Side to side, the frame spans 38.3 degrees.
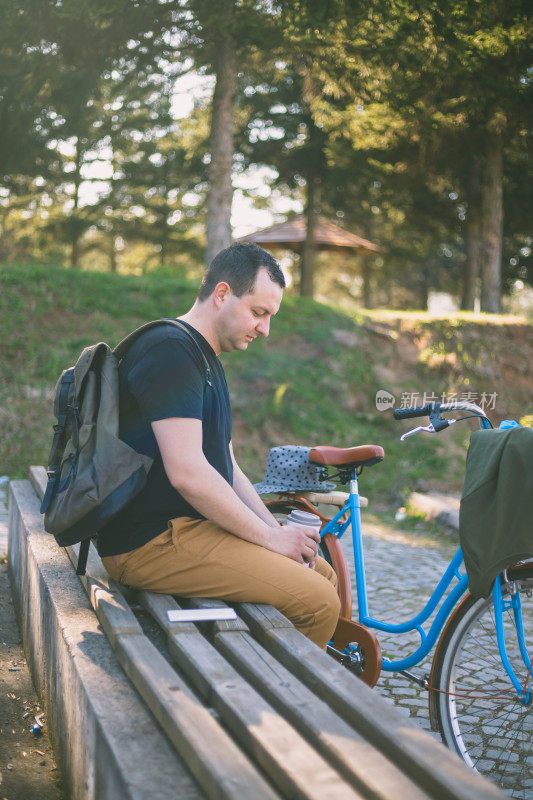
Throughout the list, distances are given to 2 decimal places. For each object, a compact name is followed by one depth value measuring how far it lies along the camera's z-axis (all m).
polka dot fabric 3.89
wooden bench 1.65
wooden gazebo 20.38
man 2.62
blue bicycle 2.74
